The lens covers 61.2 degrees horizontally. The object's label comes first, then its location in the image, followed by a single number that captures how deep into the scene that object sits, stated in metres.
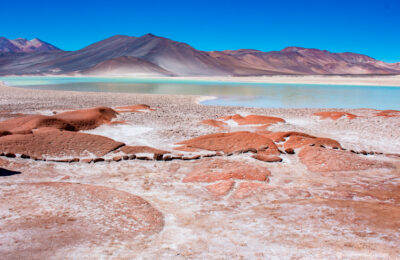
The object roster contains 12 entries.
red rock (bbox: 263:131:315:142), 7.89
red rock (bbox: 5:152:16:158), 5.89
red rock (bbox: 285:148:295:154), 6.69
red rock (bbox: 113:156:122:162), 6.01
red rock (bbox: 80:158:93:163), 5.94
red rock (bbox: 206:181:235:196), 4.55
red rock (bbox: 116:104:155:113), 13.16
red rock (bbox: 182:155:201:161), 6.23
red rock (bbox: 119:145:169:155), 6.75
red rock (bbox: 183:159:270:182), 5.11
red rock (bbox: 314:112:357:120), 11.63
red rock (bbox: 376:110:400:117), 13.09
